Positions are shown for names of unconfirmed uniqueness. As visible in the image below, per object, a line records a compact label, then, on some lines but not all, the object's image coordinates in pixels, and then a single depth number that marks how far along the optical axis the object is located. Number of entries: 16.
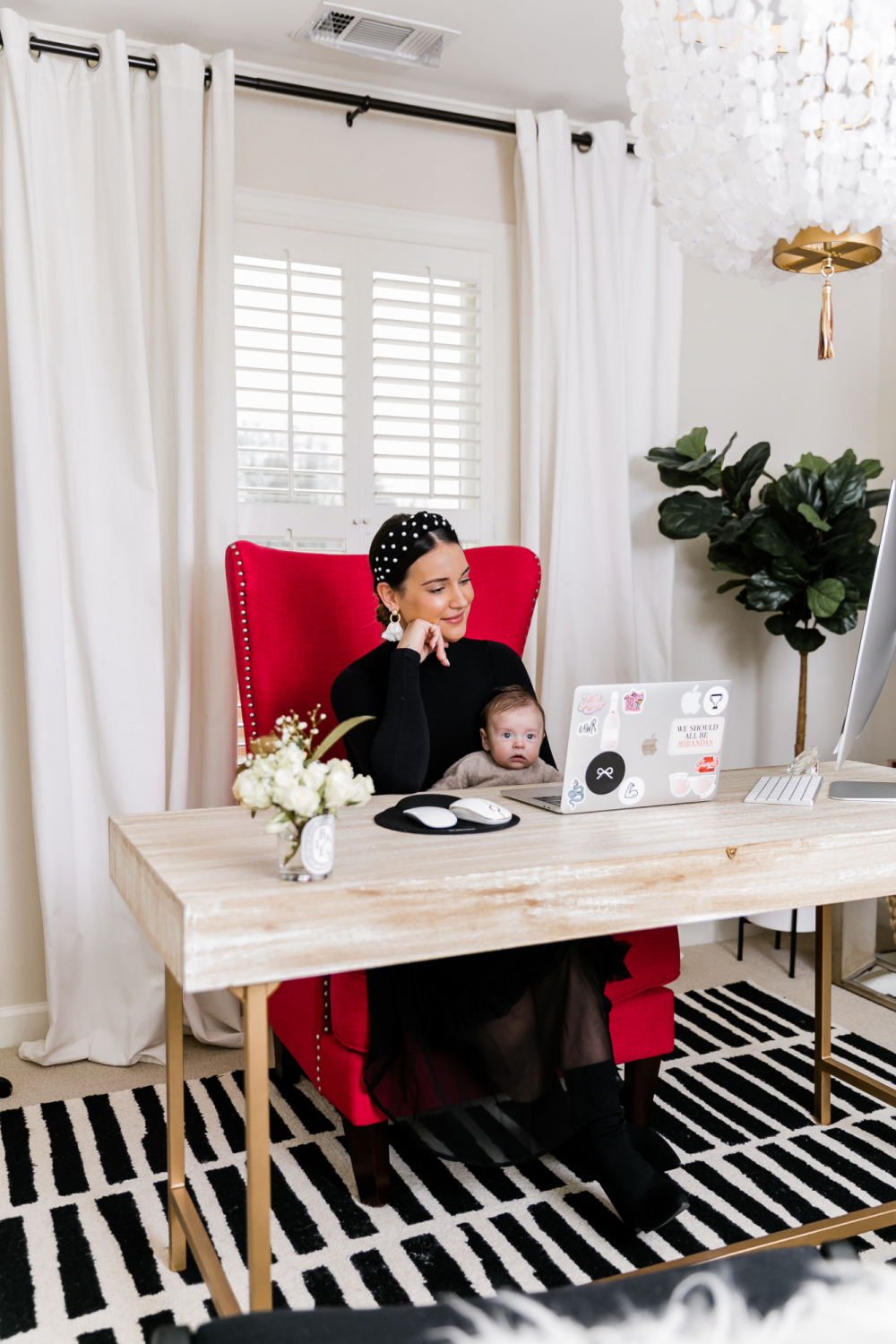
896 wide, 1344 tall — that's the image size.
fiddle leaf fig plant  2.91
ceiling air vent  2.48
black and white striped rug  1.67
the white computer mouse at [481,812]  1.53
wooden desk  1.19
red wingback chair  1.86
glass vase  1.24
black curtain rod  2.46
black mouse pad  1.53
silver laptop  1.53
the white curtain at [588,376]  2.97
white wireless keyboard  1.77
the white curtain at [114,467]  2.46
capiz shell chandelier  1.43
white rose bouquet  1.23
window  2.85
